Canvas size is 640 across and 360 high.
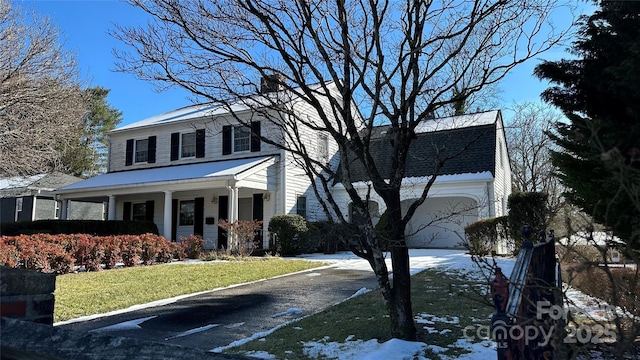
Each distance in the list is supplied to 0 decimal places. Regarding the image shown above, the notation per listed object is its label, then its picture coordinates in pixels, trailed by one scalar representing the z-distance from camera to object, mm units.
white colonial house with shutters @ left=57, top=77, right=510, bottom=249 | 17062
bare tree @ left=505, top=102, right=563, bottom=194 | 30078
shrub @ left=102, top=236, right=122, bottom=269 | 12039
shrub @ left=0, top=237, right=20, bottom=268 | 9375
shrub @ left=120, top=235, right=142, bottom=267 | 12559
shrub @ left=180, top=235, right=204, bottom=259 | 15571
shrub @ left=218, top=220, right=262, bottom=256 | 15156
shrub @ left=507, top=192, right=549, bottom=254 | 12906
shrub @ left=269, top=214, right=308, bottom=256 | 16297
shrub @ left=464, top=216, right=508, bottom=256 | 14164
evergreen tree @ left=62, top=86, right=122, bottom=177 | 36094
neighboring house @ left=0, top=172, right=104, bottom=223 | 22645
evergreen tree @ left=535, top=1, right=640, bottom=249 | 3846
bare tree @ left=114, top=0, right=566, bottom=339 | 4574
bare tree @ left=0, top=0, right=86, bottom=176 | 13516
